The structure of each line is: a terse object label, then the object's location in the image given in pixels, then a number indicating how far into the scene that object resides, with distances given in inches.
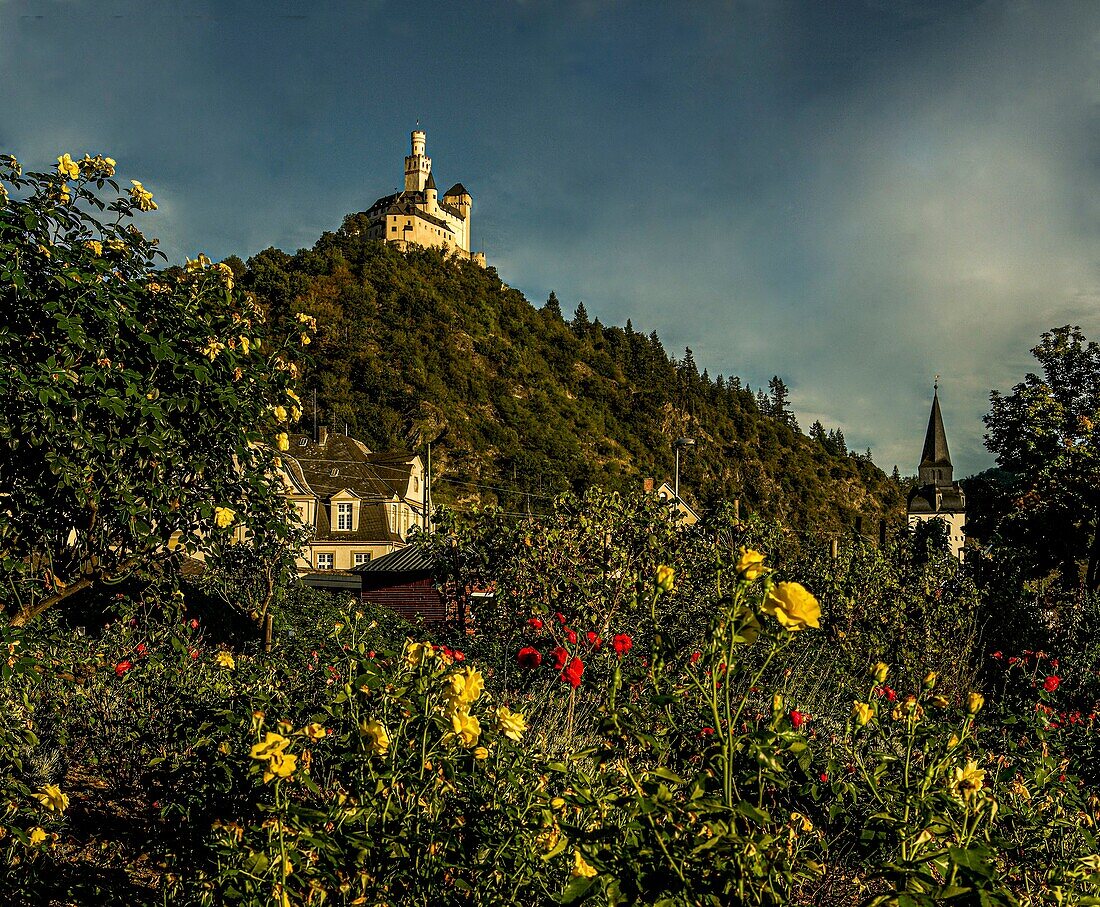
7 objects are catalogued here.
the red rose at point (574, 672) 142.5
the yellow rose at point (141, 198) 191.0
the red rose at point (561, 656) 171.0
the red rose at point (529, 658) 140.6
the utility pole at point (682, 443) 799.6
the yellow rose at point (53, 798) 121.4
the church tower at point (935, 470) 2775.6
